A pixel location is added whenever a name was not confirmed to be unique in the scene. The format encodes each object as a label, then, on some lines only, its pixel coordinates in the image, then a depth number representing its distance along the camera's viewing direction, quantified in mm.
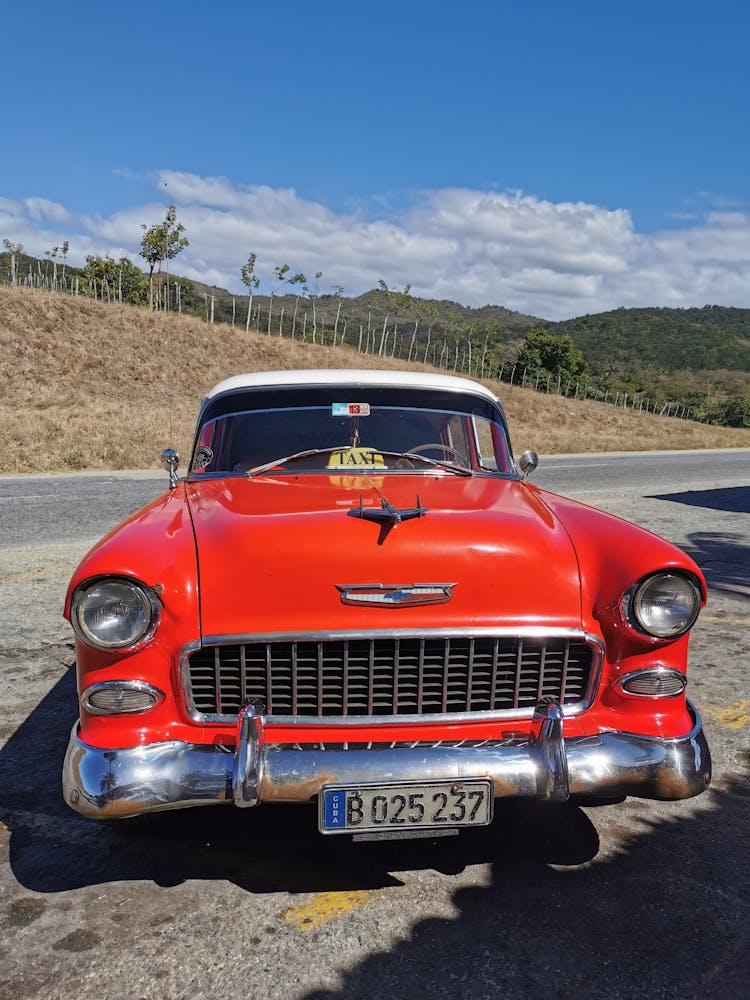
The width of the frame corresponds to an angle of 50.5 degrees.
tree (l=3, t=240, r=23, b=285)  47631
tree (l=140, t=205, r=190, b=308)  33850
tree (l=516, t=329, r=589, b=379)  79875
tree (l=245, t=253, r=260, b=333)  50781
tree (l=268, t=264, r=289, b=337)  52344
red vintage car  2162
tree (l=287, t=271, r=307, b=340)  53781
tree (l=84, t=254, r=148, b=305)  57466
